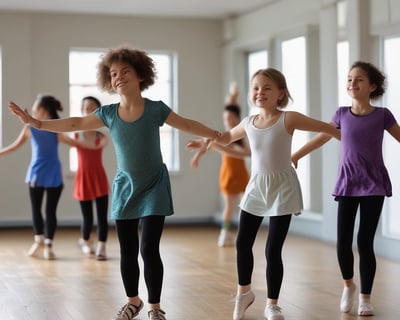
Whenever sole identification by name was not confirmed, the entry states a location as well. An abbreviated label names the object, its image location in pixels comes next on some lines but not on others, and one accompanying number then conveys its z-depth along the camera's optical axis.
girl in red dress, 6.94
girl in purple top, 4.48
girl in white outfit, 4.23
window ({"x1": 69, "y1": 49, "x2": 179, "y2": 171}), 10.23
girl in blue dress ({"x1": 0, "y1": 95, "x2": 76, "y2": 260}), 7.04
